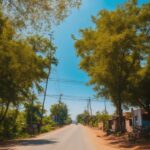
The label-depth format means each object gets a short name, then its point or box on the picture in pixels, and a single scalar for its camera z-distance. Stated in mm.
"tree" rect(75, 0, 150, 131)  33312
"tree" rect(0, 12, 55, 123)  28000
